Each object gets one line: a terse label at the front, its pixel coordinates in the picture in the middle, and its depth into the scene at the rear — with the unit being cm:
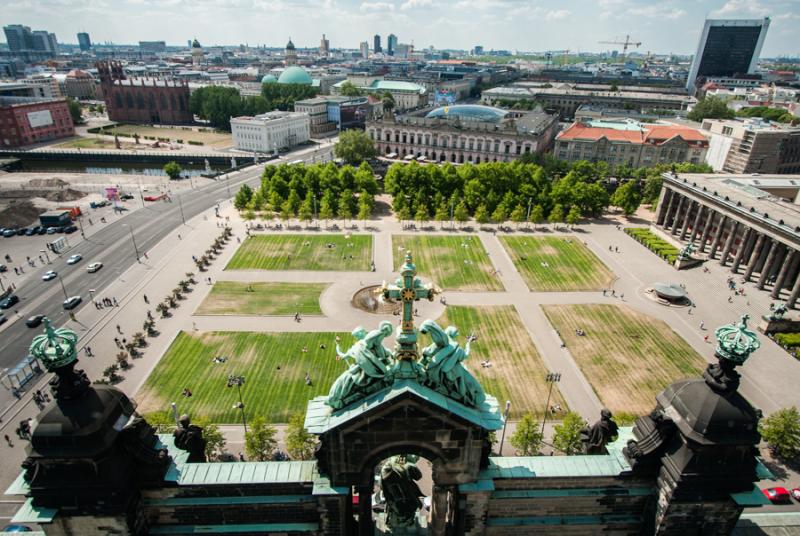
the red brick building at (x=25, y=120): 18300
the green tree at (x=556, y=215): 11475
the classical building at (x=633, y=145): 15412
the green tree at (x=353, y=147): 16062
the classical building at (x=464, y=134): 16925
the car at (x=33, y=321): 7162
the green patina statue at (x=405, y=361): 2159
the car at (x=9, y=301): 7662
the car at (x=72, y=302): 7569
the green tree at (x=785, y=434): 4841
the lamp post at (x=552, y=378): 5969
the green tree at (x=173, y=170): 15025
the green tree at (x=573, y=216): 11481
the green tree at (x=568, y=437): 4662
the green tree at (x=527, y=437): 4706
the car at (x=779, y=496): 4541
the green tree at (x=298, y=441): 4531
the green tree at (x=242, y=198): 11694
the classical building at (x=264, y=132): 18050
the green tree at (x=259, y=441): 4578
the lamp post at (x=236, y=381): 5872
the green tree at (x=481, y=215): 11512
